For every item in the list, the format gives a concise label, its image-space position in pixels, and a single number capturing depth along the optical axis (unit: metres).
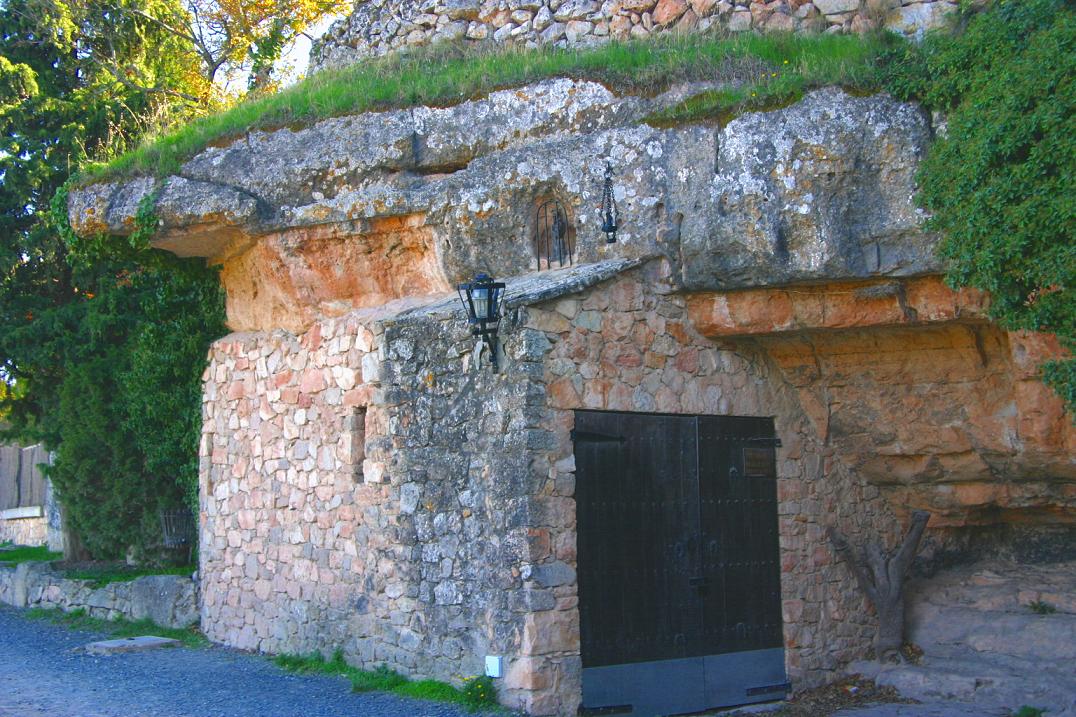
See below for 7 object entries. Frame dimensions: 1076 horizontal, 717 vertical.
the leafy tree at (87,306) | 12.45
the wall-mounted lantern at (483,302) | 7.88
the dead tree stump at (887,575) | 9.73
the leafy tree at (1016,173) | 7.05
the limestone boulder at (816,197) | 8.24
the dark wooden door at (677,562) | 8.17
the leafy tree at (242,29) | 15.99
